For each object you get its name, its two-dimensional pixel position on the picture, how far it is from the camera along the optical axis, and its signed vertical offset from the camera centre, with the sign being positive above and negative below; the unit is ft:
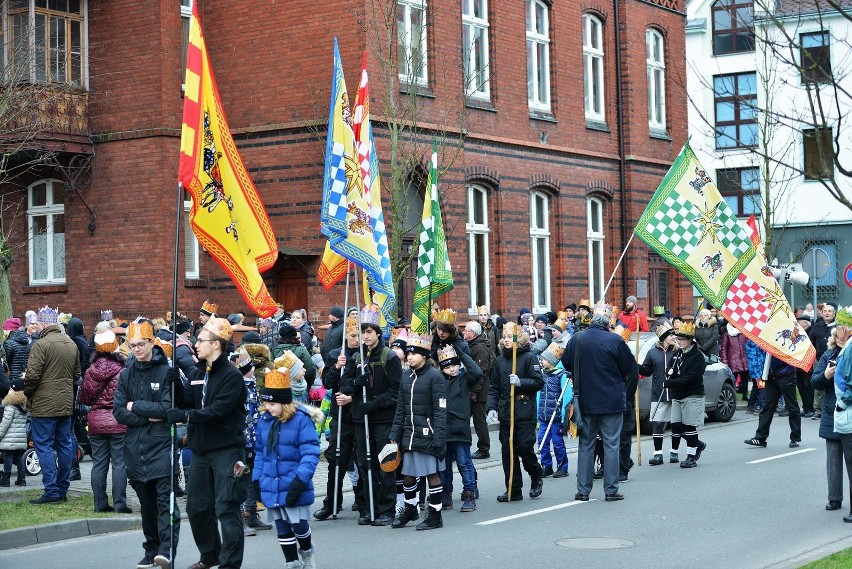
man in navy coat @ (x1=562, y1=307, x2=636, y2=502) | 44.06 -2.02
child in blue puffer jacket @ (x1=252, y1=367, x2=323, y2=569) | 30.25 -2.83
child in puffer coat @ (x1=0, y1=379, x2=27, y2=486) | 47.73 -2.74
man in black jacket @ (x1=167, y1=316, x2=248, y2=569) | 30.45 -2.61
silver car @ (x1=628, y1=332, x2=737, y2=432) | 67.05 -3.05
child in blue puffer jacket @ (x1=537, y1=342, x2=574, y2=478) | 50.47 -2.91
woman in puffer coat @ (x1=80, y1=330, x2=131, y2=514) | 41.68 -2.46
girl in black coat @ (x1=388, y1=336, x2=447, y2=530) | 38.86 -2.57
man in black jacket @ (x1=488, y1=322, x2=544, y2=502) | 44.24 -2.22
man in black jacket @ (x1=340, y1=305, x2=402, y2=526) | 40.40 -1.78
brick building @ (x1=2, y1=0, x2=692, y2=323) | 77.77 +13.23
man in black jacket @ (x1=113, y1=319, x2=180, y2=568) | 32.73 -2.32
